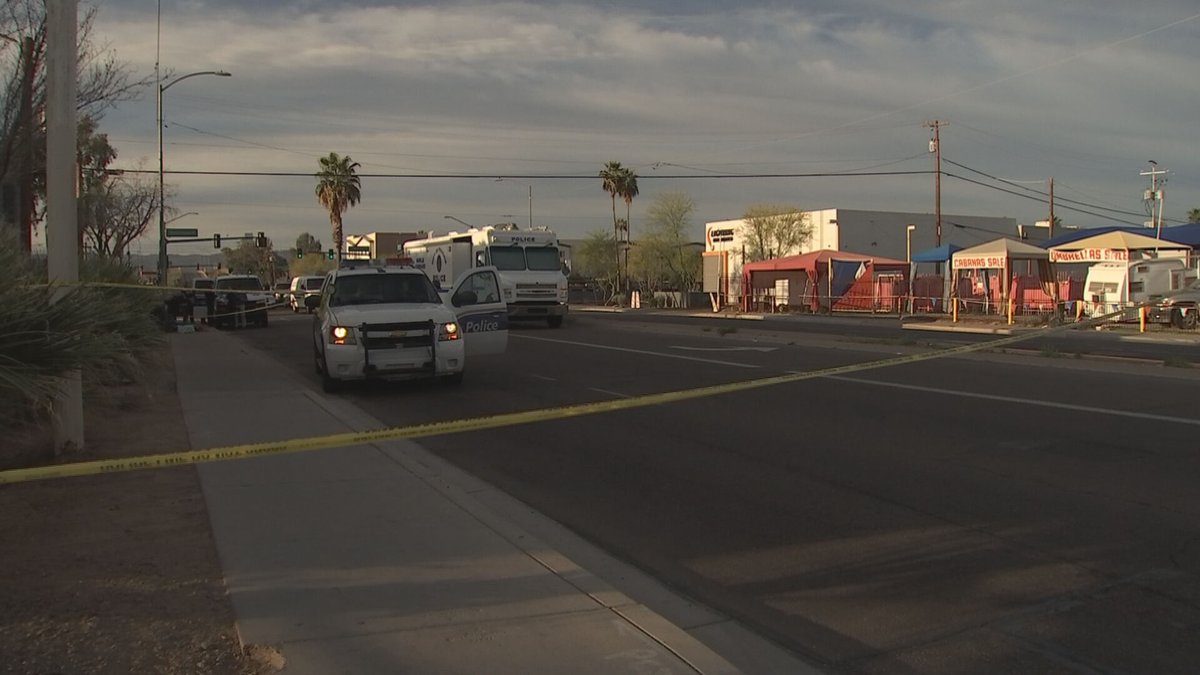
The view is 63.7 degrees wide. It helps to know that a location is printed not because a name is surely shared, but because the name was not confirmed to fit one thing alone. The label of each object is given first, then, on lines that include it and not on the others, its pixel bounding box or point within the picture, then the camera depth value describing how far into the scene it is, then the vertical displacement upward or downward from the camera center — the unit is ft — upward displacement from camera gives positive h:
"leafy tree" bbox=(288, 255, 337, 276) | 343.81 +14.58
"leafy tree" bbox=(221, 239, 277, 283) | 392.45 +20.20
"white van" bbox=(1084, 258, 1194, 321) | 96.89 +1.86
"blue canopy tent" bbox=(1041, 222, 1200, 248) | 166.13 +12.03
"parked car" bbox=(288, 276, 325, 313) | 144.56 +2.71
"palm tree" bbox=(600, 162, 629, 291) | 255.29 +32.85
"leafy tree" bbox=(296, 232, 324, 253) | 458.95 +31.82
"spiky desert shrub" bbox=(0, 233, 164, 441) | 19.45 -0.75
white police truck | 100.94 +4.18
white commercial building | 242.37 +18.30
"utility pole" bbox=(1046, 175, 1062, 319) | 102.24 +1.03
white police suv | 44.01 -1.19
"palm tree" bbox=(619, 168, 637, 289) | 255.50 +31.03
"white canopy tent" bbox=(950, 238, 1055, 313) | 113.39 +4.59
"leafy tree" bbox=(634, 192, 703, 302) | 254.47 +12.42
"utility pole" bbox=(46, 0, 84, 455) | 27.76 +4.11
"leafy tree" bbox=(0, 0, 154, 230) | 49.32 +10.49
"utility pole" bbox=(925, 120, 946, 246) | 186.91 +27.01
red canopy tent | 140.67 +2.92
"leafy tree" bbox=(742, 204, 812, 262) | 238.48 +17.38
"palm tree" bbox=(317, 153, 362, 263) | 207.41 +24.52
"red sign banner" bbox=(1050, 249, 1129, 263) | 106.11 +5.02
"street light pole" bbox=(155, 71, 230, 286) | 129.08 +9.85
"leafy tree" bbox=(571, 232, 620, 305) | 293.02 +13.74
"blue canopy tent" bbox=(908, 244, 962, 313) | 134.00 +5.97
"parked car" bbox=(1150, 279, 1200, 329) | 86.60 -1.22
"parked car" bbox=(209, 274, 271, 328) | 115.14 +0.16
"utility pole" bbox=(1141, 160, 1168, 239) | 207.00 +23.45
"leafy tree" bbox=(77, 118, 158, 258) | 113.26 +13.12
